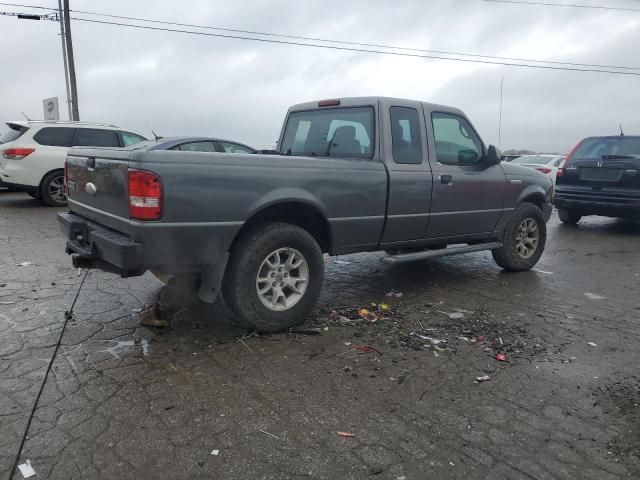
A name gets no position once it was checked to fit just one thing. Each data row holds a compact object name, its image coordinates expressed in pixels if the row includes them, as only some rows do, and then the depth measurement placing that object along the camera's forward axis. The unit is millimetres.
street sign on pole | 20516
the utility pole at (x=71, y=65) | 20406
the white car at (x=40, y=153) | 10164
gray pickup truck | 3438
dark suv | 8852
